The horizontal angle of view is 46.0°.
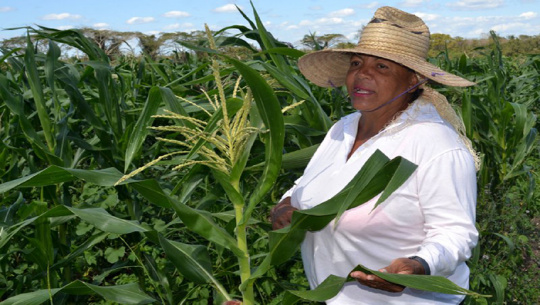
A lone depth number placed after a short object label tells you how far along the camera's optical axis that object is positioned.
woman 1.70
